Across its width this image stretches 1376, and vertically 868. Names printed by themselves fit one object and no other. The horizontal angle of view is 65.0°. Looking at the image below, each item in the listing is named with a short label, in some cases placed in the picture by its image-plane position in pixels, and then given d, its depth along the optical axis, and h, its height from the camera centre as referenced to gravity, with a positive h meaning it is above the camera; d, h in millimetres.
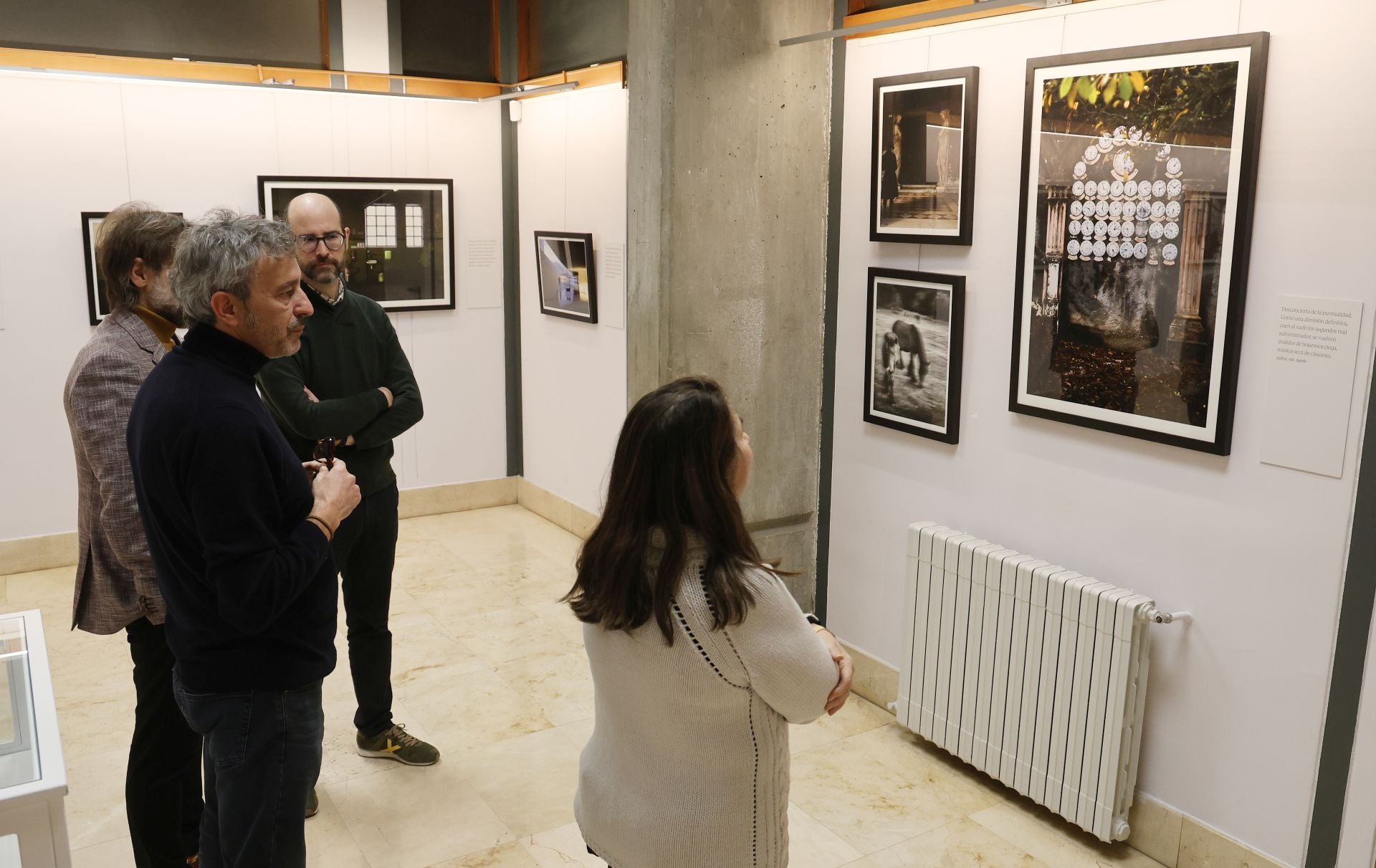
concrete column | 4660 +68
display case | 2373 -1207
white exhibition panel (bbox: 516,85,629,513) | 7070 -548
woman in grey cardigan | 2033 -791
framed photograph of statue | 4316 +317
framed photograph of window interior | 7613 -49
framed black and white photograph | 4480 -499
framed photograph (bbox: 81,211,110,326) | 6688 -317
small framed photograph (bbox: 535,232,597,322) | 7375 -306
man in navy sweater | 2355 -685
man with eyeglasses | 3971 -641
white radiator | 3809 -1644
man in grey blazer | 3016 -800
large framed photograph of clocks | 3410 +2
